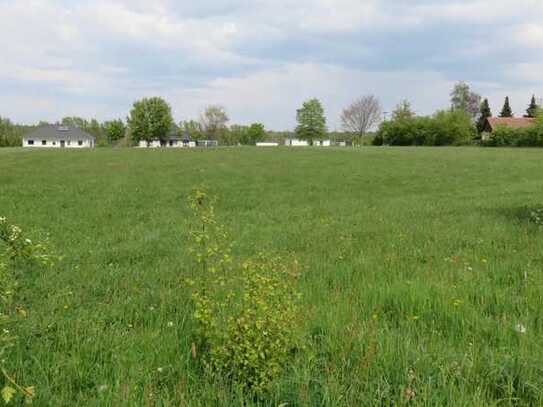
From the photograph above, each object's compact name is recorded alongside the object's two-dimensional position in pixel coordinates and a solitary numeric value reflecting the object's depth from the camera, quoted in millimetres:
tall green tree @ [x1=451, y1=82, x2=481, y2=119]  115750
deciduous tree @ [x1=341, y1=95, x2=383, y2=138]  119875
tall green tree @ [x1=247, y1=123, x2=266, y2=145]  134750
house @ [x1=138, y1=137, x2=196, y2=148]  111750
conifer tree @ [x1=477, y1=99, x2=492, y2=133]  107188
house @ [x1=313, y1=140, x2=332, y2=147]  125012
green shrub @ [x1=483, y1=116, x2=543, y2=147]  60584
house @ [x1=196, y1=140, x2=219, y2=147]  129750
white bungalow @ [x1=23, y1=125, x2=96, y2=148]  115750
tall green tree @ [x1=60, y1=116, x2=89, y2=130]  154475
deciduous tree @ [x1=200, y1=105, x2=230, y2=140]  133750
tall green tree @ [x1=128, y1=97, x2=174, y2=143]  106625
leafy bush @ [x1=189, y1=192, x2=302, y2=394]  3016
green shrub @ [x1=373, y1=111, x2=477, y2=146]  76812
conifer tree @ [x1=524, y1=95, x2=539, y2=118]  110288
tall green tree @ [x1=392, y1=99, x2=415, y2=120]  88856
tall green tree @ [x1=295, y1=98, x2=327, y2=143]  121750
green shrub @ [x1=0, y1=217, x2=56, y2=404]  2752
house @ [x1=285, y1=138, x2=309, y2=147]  127562
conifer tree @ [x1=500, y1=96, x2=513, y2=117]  118938
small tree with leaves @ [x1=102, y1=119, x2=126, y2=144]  123750
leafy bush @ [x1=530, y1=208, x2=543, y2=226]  8816
